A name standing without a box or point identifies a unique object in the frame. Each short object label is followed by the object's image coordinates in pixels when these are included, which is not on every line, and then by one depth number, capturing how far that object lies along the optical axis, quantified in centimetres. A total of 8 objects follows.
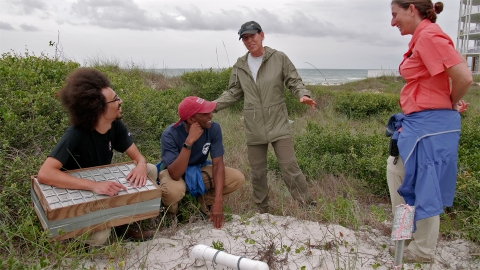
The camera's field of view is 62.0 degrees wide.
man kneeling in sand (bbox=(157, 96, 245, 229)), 339
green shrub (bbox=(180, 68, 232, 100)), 1000
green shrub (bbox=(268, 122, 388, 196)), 471
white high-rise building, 3875
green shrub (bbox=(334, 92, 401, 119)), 1000
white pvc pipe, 245
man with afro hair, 284
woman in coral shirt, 245
